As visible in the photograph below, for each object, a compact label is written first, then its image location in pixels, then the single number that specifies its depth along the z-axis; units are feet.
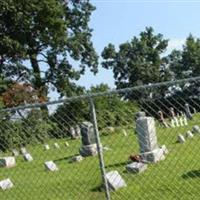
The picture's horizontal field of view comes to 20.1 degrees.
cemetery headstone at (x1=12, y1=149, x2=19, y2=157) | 65.16
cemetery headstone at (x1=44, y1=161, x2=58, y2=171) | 50.85
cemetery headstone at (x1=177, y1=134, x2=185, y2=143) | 56.78
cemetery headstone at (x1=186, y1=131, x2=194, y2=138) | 60.64
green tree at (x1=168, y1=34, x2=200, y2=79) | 222.07
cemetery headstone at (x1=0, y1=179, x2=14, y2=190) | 42.93
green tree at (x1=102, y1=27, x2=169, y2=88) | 212.43
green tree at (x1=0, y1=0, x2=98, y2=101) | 128.26
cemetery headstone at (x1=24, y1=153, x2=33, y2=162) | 63.58
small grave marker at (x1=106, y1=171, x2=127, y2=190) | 34.63
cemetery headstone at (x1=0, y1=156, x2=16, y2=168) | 63.37
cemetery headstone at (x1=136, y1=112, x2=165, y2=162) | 46.14
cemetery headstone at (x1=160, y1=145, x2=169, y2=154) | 47.71
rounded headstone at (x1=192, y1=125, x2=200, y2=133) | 63.85
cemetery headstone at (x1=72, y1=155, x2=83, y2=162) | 55.67
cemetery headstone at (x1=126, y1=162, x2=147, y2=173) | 39.50
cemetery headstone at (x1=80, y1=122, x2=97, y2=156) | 63.16
